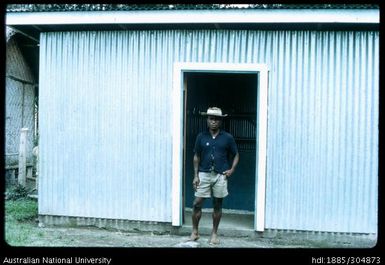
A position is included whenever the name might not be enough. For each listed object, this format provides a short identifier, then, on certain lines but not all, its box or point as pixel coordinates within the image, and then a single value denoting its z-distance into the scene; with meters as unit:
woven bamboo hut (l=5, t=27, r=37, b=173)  11.07
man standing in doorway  6.75
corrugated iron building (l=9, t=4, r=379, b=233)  6.95
